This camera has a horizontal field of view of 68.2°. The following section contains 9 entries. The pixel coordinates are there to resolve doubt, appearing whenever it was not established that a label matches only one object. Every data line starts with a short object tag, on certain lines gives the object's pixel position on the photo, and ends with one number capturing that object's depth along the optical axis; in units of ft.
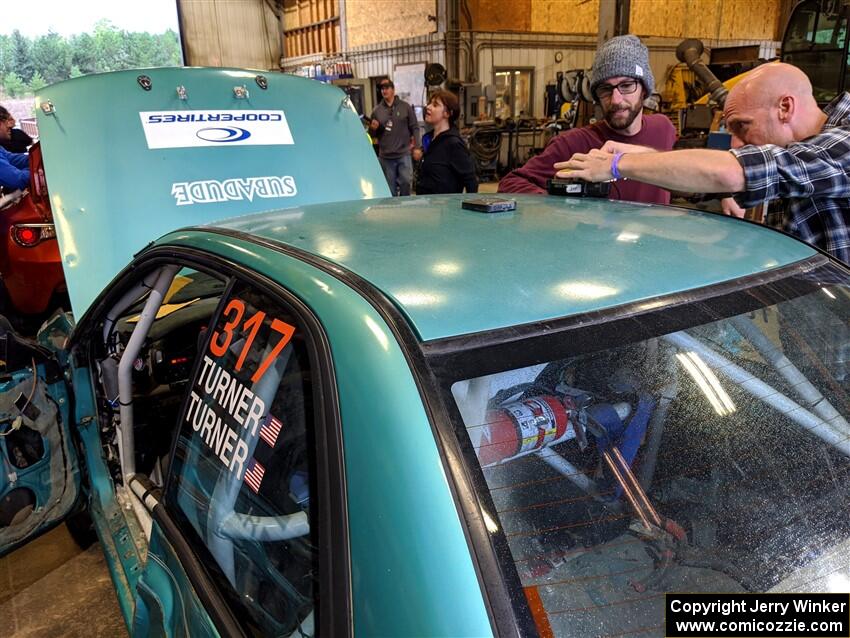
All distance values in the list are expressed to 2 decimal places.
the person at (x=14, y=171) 13.03
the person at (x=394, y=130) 26.89
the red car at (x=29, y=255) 11.92
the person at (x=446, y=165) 15.80
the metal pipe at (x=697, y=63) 22.31
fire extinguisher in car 2.83
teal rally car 2.38
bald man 5.00
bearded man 7.57
